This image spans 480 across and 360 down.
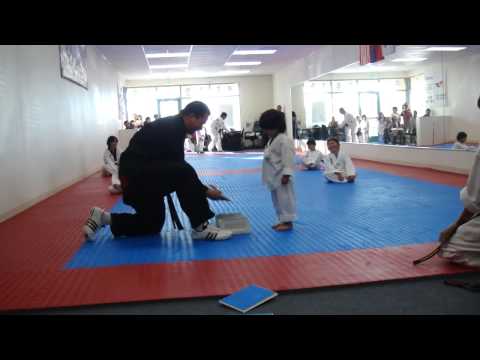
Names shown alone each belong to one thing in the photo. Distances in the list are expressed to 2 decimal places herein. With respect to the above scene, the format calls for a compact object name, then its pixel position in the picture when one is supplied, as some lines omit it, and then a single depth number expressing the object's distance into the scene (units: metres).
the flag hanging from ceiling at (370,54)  9.70
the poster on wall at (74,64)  8.20
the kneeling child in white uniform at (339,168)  6.91
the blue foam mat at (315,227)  3.46
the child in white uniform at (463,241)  2.82
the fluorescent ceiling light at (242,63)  16.24
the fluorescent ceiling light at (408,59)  8.56
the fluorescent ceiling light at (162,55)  13.70
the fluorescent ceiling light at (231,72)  18.85
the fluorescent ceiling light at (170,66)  16.22
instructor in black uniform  3.81
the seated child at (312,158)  8.88
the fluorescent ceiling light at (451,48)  6.95
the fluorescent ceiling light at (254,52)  13.89
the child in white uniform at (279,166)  3.96
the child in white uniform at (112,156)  7.76
